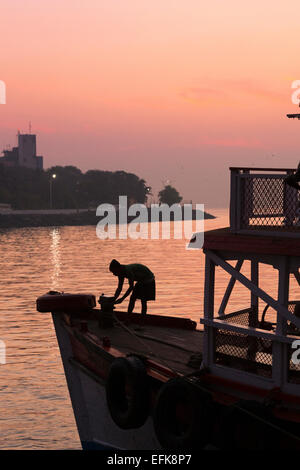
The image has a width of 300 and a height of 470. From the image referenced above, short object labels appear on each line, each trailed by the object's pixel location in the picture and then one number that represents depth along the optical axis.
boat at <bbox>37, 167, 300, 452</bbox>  10.00
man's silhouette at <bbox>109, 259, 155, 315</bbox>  15.20
